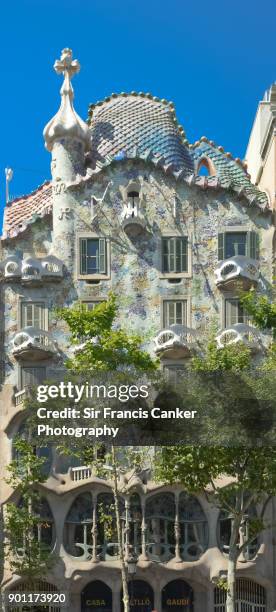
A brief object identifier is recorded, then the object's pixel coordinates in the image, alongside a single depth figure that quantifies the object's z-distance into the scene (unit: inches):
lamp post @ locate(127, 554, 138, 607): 2194.9
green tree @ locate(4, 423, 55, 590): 2385.6
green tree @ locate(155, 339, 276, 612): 2098.9
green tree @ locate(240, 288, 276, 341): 2242.9
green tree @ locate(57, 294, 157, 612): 2247.8
